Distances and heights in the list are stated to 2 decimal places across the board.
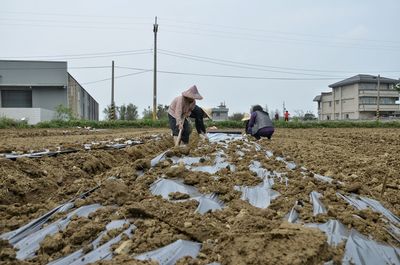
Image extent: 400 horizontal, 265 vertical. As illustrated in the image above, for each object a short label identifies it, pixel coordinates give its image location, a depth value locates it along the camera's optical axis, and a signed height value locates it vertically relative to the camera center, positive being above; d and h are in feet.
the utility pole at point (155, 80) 88.90 +8.54
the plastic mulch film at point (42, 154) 16.81 -1.64
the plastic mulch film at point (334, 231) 8.16 -2.32
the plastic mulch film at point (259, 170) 14.46 -1.91
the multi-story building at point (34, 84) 90.82 +7.19
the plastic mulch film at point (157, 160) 15.55 -1.64
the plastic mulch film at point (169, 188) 11.48 -1.99
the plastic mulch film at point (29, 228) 8.54 -2.40
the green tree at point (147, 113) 121.34 +1.57
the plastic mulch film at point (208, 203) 9.87 -2.12
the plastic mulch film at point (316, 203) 10.06 -2.14
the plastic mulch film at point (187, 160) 16.70 -1.73
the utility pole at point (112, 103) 96.37 +3.55
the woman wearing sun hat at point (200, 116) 28.04 +0.17
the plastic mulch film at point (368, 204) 10.72 -2.29
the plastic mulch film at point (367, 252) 7.49 -2.49
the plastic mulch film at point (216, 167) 15.23 -1.86
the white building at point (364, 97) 173.27 +9.49
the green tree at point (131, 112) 131.66 +1.93
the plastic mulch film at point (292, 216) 9.32 -2.23
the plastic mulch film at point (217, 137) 32.03 -1.59
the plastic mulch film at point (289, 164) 17.03 -1.94
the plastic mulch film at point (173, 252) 7.27 -2.42
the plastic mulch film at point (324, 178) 13.87 -2.02
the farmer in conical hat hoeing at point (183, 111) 23.77 +0.45
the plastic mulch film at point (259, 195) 11.00 -2.14
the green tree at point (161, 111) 128.18 +2.27
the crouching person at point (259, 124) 30.63 -0.38
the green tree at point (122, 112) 127.75 +1.87
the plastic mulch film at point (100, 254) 7.32 -2.48
